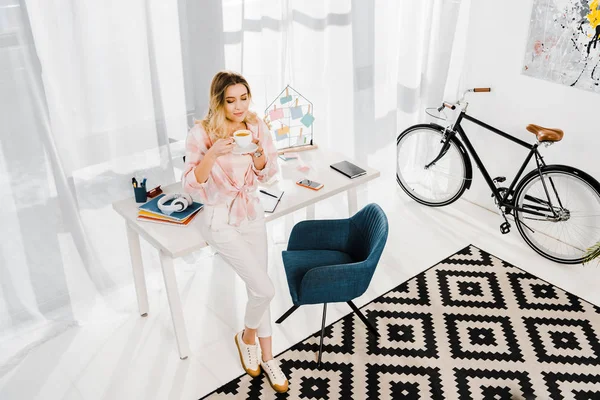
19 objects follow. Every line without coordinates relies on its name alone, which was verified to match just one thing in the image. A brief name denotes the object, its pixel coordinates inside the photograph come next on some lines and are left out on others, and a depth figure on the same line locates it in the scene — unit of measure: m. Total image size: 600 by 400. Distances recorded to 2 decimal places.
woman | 2.50
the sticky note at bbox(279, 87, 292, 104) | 3.42
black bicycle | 3.67
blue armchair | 2.69
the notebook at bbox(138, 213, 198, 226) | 2.84
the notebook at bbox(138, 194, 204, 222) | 2.85
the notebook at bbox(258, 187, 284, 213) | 2.93
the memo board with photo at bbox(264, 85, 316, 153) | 3.43
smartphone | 3.11
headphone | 2.86
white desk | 2.71
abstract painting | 3.42
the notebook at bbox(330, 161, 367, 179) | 3.25
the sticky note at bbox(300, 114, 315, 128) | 3.46
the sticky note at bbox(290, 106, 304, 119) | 3.46
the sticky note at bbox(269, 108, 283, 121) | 3.38
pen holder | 2.96
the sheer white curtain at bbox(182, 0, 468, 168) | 3.28
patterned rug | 2.84
